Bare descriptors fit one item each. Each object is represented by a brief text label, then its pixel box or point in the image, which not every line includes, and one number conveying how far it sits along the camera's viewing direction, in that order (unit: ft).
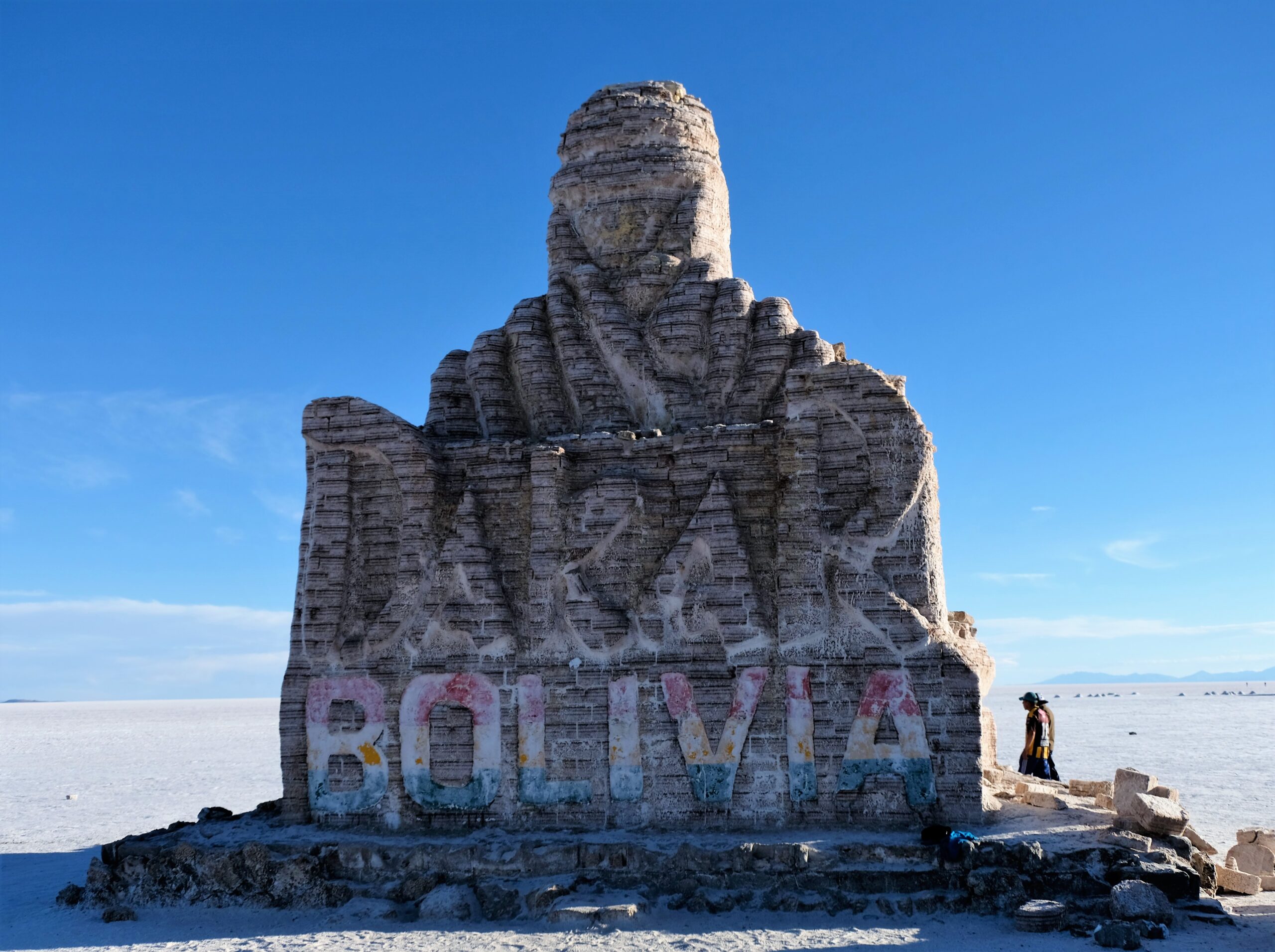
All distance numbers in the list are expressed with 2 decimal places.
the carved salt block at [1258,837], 51.52
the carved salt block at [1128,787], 43.70
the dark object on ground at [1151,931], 36.50
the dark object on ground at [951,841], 39.91
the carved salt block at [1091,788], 56.49
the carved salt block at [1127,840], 40.93
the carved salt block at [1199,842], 47.98
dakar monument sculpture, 44.68
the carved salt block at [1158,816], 42.11
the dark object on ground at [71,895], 46.73
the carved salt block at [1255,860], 48.16
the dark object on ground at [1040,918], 37.35
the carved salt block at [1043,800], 48.14
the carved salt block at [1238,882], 44.83
